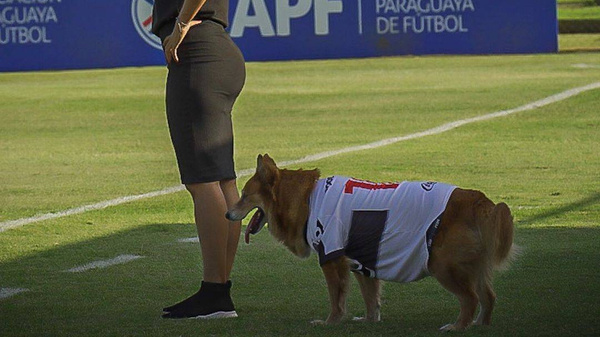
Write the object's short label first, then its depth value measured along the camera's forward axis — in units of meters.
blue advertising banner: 50.22
